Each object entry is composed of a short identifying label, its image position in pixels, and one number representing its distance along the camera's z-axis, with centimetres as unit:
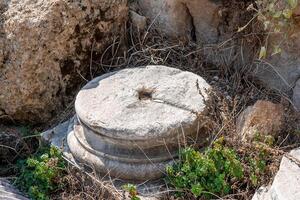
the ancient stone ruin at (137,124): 311
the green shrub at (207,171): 300
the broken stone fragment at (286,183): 268
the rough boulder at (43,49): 366
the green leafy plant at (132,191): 297
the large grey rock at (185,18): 412
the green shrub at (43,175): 326
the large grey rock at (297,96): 369
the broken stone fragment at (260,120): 327
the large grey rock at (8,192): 309
